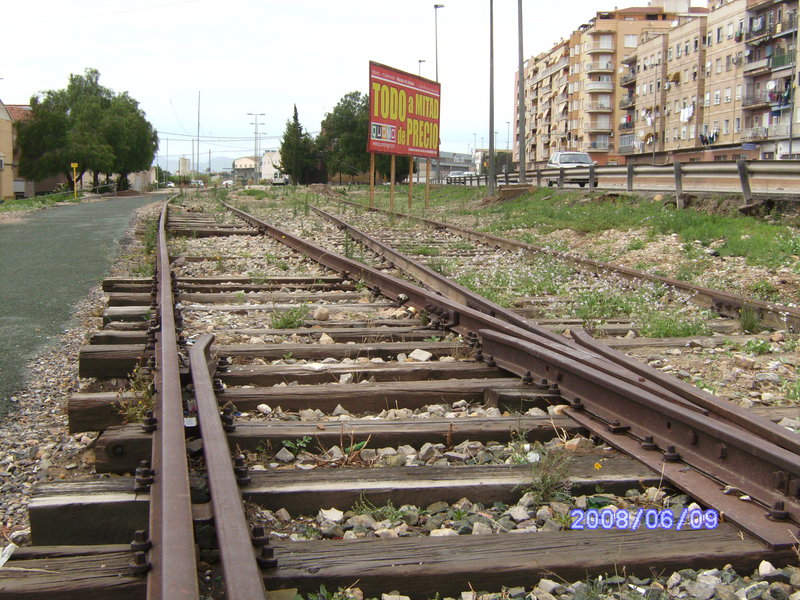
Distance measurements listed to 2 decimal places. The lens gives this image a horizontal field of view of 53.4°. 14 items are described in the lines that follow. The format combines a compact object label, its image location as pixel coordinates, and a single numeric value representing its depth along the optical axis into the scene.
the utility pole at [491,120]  26.64
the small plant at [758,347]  5.58
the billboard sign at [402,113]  22.42
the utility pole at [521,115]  25.89
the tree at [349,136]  82.12
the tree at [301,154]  91.50
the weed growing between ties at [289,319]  6.12
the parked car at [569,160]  33.72
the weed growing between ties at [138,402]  3.59
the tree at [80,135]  63.28
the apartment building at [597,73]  97.88
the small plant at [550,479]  3.01
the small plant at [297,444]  3.48
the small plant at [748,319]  6.32
